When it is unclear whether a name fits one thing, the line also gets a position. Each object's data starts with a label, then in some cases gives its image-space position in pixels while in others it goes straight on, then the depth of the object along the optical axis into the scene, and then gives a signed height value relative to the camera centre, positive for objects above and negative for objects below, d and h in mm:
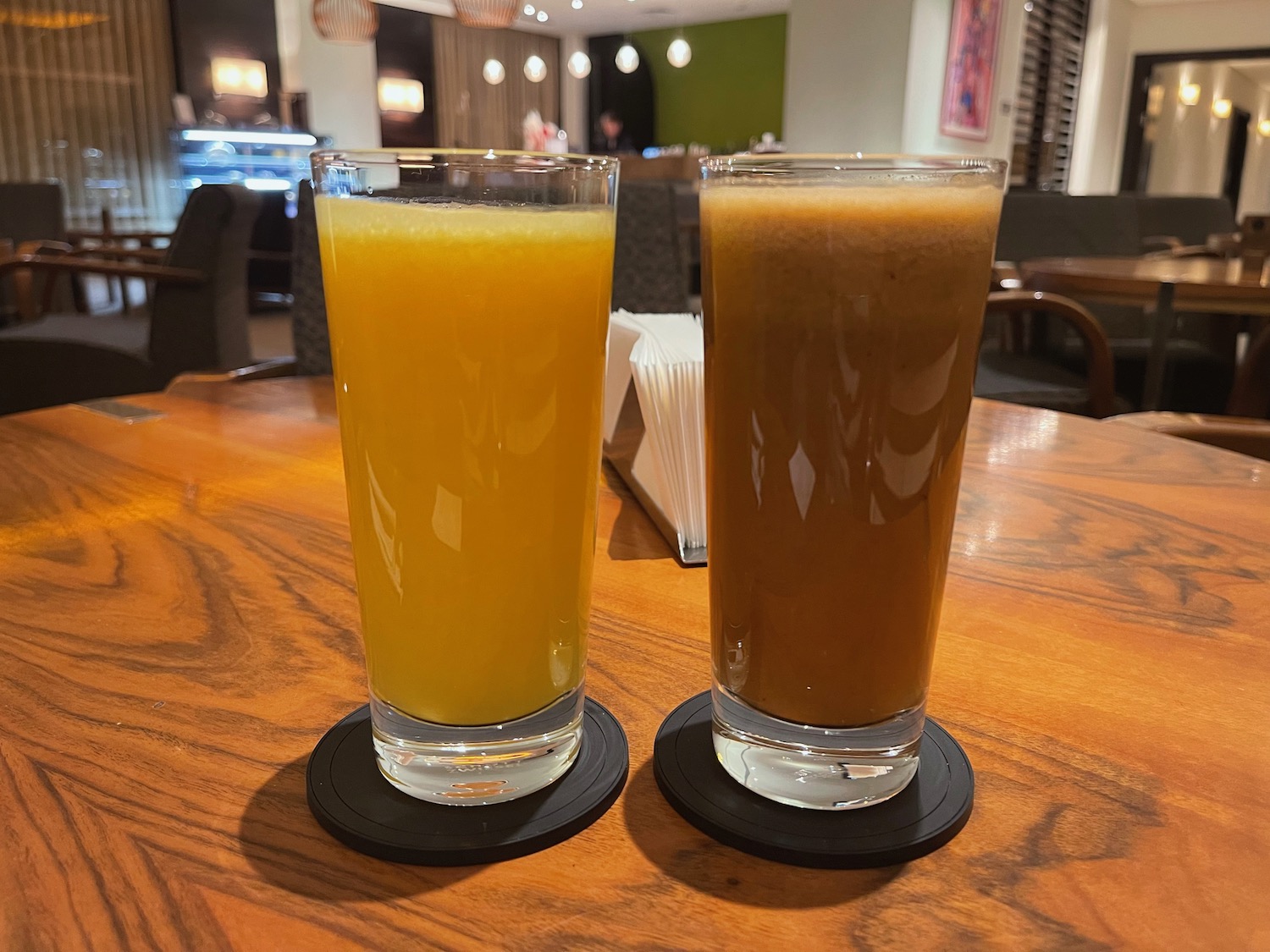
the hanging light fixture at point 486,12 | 5008 +1066
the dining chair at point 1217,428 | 954 -195
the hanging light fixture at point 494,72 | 9141 +1386
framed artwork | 5209 +876
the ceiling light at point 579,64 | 8844 +1423
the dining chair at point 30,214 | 4098 -21
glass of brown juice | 291 -70
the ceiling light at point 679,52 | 8195 +1429
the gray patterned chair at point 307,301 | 1447 -132
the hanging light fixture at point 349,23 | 5508 +1098
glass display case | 6527 +385
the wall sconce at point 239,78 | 6738 +941
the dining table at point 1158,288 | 1856 -111
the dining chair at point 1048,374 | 1756 -315
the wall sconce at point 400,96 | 8758 +1100
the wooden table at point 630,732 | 275 -198
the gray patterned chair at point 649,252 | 1603 -51
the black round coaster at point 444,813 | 300 -194
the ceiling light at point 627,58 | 8727 +1467
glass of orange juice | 293 -70
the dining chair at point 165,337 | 2410 -320
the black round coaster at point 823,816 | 300 -192
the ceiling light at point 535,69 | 8680 +1403
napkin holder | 590 -154
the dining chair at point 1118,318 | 2574 -269
